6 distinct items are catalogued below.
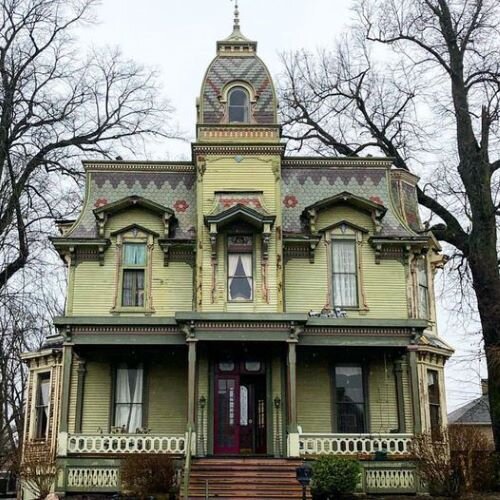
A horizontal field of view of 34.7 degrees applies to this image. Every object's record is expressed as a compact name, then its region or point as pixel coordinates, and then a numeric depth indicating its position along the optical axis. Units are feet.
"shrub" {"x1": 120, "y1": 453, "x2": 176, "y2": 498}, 59.88
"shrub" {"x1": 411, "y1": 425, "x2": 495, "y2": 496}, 59.93
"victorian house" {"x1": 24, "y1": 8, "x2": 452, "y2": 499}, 67.05
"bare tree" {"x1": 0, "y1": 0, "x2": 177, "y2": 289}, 82.57
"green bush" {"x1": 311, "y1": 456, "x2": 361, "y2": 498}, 59.82
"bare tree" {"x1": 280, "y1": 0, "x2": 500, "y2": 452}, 76.54
